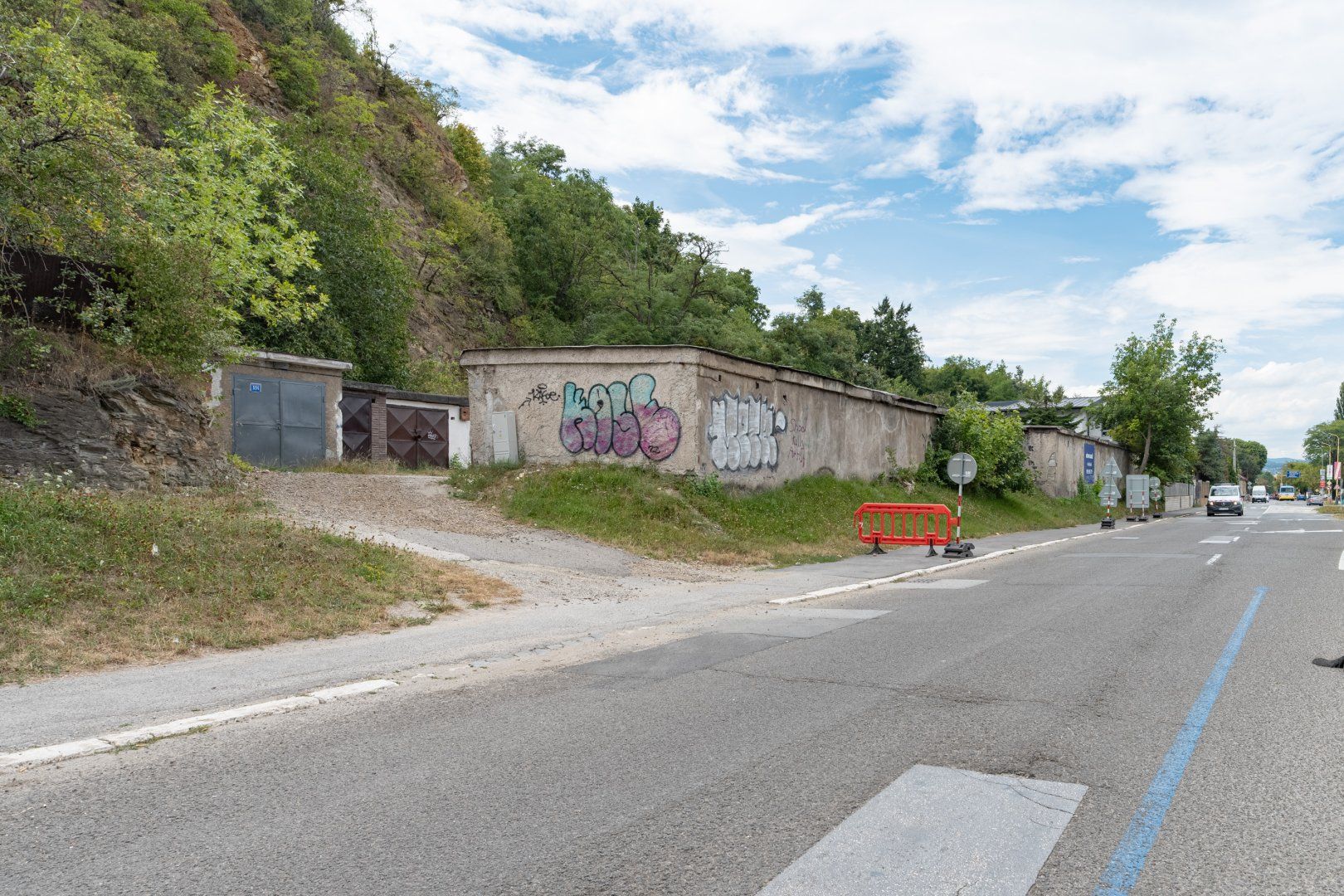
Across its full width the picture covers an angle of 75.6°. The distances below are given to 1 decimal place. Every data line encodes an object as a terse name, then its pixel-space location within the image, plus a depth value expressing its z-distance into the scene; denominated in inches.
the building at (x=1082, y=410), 2352.6
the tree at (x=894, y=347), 3267.7
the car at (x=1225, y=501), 2042.3
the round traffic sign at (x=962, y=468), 758.5
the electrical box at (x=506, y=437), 781.9
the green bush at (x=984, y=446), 1273.4
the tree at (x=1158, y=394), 2233.0
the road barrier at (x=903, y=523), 719.1
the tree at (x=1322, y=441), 4948.3
